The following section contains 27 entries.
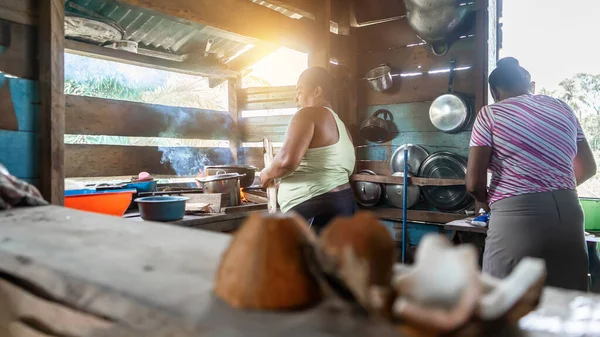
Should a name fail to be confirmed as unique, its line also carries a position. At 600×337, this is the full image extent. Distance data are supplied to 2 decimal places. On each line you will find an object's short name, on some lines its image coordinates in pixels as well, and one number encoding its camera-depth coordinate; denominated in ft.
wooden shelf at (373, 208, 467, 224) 14.61
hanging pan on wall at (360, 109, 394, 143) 16.22
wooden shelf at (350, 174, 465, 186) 14.14
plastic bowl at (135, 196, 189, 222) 8.97
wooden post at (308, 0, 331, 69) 15.10
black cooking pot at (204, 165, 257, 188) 11.98
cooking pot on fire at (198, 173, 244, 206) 10.95
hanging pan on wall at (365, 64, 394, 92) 16.16
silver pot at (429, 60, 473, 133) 14.39
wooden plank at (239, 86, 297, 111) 18.43
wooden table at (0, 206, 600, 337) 1.85
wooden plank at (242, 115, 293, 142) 18.49
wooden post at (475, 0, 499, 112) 13.82
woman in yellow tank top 8.61
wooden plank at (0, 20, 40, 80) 7.43
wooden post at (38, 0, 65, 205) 7.70
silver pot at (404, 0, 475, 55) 14.15
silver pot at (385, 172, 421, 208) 15.35
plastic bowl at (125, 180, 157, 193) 11.23
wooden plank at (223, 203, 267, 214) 10.79
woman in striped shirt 7.08
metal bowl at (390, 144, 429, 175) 15.44
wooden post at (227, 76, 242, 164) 19.06
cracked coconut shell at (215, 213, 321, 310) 1.96
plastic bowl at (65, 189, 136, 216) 8.48
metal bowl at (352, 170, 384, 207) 16.16
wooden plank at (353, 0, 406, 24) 16.37
